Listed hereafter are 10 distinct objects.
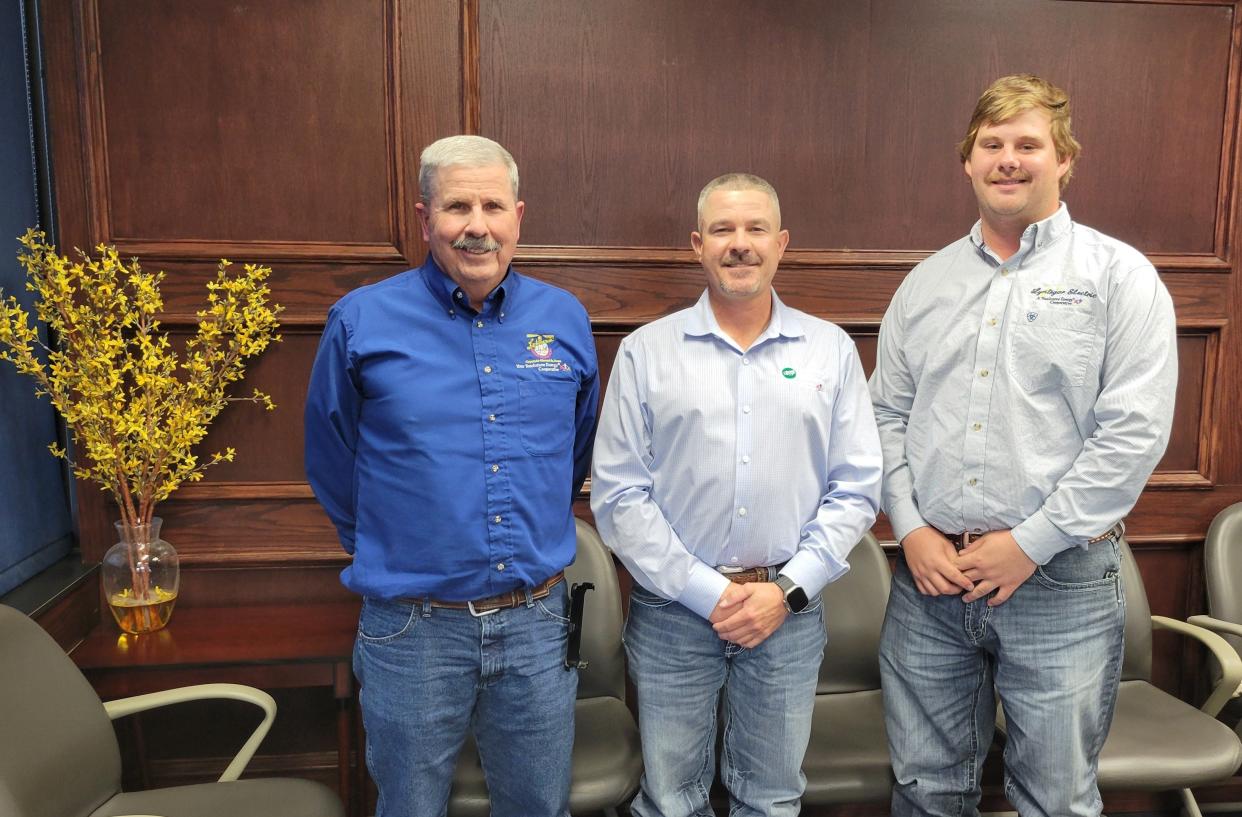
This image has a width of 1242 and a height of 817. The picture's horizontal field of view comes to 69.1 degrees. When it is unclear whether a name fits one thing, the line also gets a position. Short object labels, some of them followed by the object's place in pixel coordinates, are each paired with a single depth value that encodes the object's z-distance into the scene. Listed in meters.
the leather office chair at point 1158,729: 2.12
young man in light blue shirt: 1.78
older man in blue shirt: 1.69
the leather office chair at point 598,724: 1.94
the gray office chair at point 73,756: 1.66
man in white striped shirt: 1.83
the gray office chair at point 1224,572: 2.57
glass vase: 2.23
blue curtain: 2.19
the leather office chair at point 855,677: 2.12
